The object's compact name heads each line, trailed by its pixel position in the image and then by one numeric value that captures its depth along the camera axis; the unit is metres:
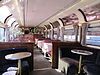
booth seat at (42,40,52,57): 3.96
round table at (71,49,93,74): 2.11
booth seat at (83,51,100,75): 1.93
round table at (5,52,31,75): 1.65
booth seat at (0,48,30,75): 2.10
